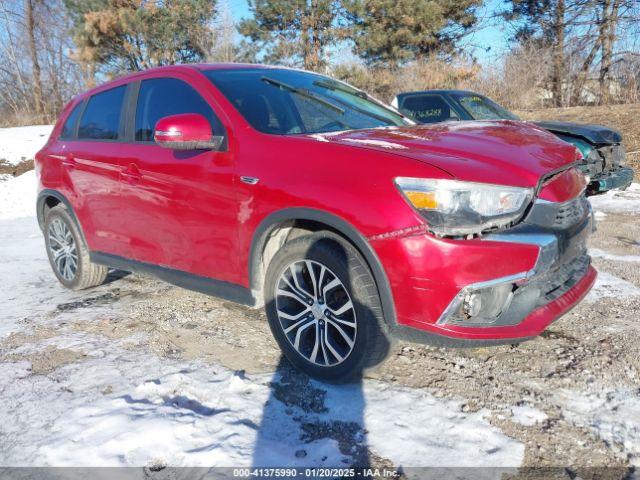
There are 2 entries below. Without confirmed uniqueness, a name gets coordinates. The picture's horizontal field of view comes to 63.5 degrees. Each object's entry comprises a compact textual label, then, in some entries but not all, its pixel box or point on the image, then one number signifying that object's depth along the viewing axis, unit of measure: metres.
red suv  2.39
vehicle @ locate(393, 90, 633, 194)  6.98
